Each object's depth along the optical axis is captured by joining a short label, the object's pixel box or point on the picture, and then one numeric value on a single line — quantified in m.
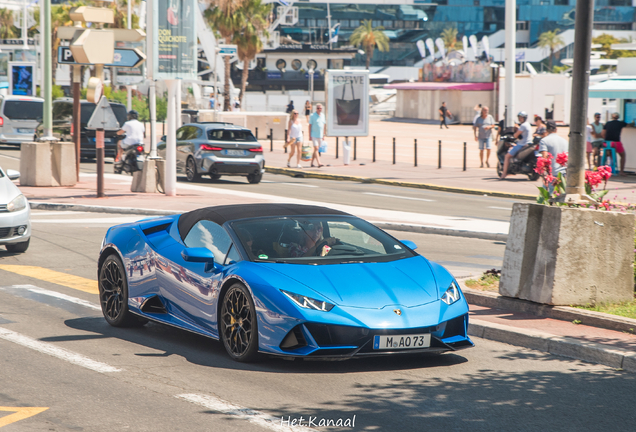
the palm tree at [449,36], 138.62
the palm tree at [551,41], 133.75
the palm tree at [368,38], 129.00
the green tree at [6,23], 97.25
